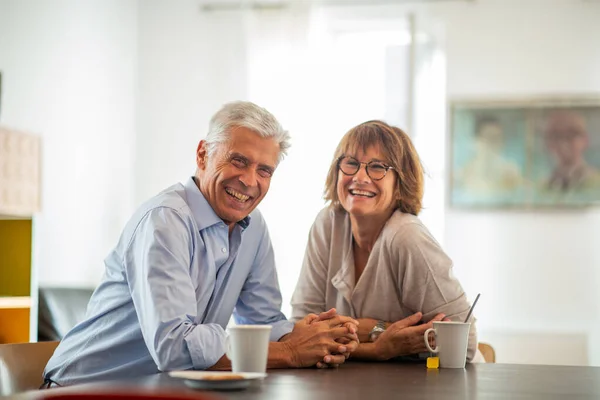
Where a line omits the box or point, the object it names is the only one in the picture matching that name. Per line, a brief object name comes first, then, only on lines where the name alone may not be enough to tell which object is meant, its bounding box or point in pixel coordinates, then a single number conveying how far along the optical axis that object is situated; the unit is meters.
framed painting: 5.02
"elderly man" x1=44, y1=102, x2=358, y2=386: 1.77
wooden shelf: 3.33
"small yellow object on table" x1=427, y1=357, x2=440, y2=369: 1.97
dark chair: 3.65
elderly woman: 2.21
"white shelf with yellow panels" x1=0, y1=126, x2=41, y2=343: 3.41
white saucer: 1.35
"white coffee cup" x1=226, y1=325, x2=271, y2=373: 1.58
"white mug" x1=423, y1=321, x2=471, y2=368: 1.94
